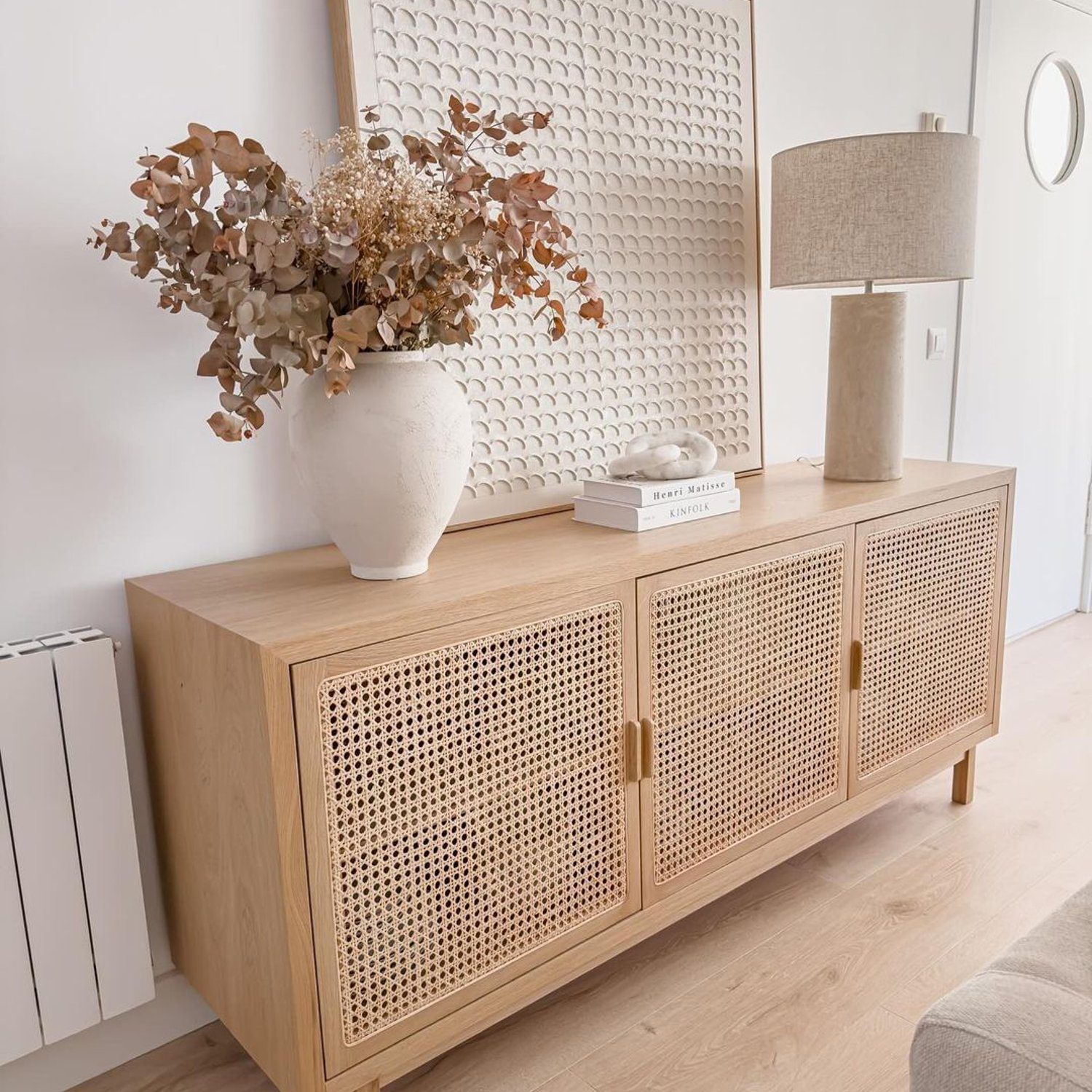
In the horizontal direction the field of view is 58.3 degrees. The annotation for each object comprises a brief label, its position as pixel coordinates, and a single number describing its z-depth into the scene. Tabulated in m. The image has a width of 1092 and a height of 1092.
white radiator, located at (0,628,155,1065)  1.32
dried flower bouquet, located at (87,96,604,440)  1.17
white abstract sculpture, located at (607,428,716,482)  1.76
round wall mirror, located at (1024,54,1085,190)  3.24
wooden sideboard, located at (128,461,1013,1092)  1.22
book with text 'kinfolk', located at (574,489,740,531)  1.68
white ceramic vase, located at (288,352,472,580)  1.29
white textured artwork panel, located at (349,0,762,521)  1.67
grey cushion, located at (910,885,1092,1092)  0.79
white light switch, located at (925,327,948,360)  2.90
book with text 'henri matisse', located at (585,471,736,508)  1.67
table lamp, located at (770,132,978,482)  1.97
